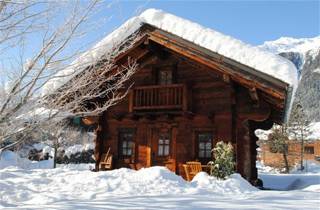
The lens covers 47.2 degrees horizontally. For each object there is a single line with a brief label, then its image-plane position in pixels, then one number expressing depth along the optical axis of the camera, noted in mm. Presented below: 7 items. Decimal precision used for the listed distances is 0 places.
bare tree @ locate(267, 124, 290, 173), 30891
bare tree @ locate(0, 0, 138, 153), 4867
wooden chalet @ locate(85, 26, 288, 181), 12234
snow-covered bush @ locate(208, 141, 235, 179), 10664
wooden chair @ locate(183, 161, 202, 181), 11914
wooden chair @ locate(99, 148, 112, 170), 14160
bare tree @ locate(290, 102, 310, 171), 33219
